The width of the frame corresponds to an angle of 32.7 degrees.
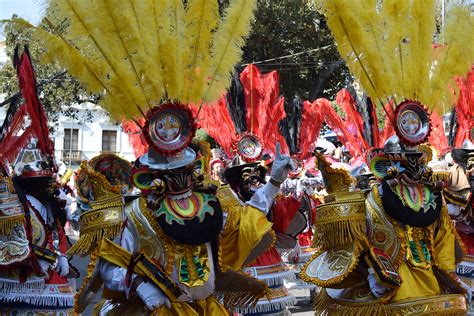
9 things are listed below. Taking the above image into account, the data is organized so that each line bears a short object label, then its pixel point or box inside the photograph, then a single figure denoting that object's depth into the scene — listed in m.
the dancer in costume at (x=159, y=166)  4.91
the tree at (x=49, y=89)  22.31
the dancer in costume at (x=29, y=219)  6.89
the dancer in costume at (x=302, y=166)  10.98
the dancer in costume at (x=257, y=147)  8.62
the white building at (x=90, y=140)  59.16
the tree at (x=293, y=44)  24.77
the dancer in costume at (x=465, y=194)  8.53
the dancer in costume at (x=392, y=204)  5.73
